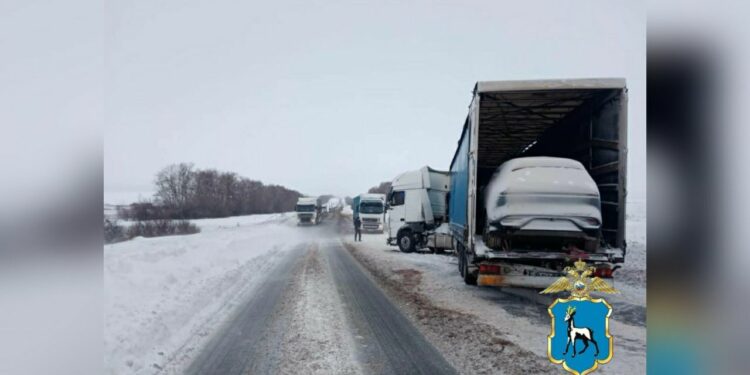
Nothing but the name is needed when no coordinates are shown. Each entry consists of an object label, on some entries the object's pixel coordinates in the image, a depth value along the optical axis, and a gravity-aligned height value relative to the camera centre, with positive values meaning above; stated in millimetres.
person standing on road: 19881 -2232
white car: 4812 -229
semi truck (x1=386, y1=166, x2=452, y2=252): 12891 -687
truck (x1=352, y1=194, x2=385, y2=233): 23844 -1545
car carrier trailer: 5020 +843
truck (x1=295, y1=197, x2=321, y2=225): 32750 -1960
